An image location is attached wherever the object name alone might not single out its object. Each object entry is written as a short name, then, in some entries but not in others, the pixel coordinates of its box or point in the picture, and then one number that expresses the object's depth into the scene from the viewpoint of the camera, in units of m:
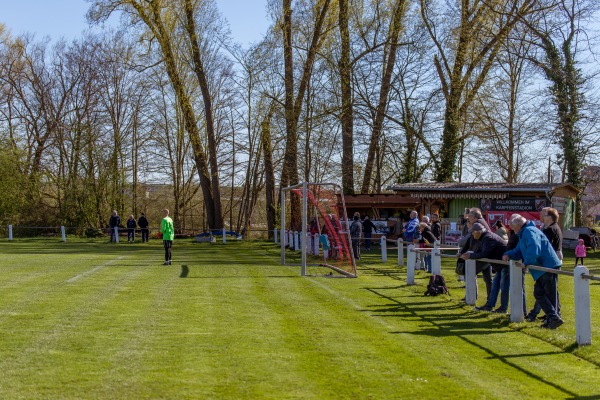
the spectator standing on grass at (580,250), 22.89
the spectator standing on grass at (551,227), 11.41
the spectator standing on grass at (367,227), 33.34
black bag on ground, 13.88
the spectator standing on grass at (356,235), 24.03
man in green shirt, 20.70
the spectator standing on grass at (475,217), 12.99
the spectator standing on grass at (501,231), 15.46
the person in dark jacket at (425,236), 19.34
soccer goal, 18.89
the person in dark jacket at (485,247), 12.30
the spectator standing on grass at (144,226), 37.87
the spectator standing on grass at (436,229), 22.53
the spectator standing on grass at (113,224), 37.78
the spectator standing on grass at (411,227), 20.91
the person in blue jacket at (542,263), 9.95
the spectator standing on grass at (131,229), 38.38
